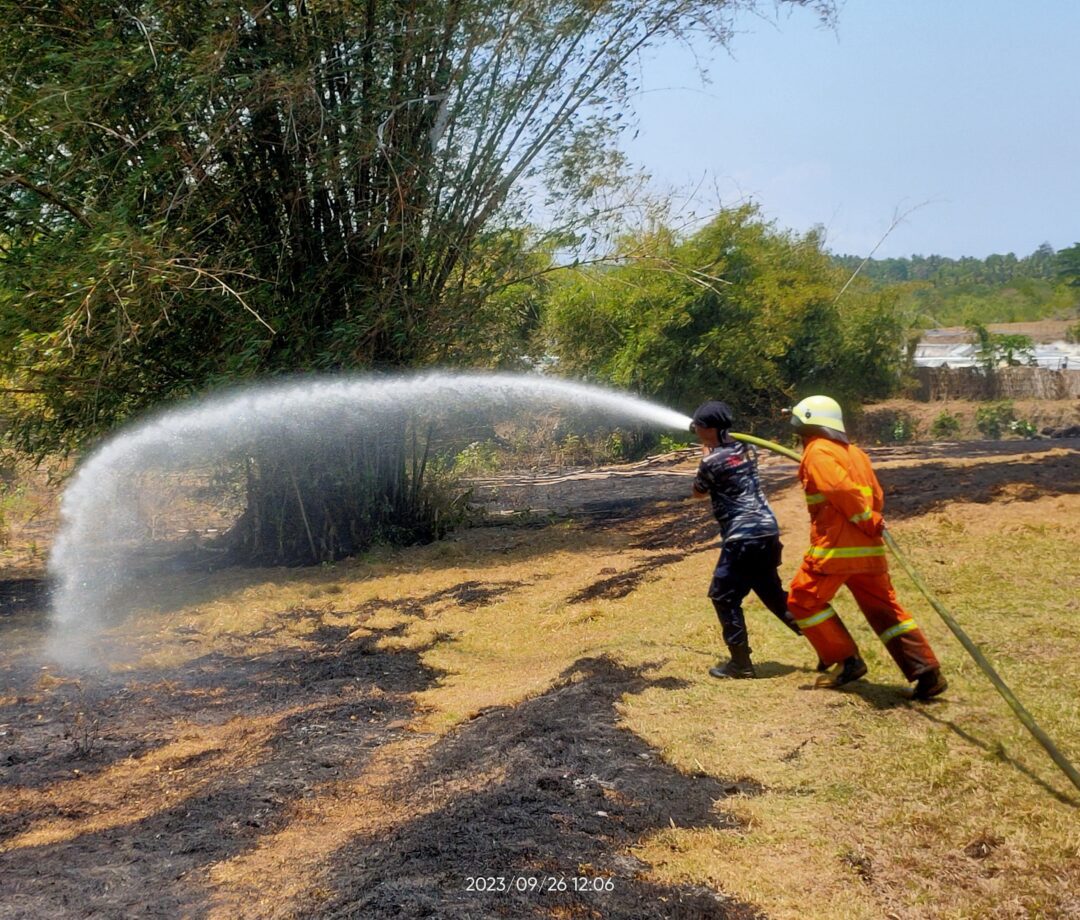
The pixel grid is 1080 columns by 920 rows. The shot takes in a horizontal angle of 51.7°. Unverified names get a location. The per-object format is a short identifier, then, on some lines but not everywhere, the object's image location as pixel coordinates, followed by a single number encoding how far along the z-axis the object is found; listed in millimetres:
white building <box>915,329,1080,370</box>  32094
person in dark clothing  6336
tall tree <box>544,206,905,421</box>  23188
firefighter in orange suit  5602
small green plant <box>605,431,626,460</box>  24047
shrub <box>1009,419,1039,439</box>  26034
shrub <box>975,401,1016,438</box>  26734
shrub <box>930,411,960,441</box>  27000
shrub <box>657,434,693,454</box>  23703
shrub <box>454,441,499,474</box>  21698
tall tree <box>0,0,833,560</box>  10281
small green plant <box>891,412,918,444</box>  27109
